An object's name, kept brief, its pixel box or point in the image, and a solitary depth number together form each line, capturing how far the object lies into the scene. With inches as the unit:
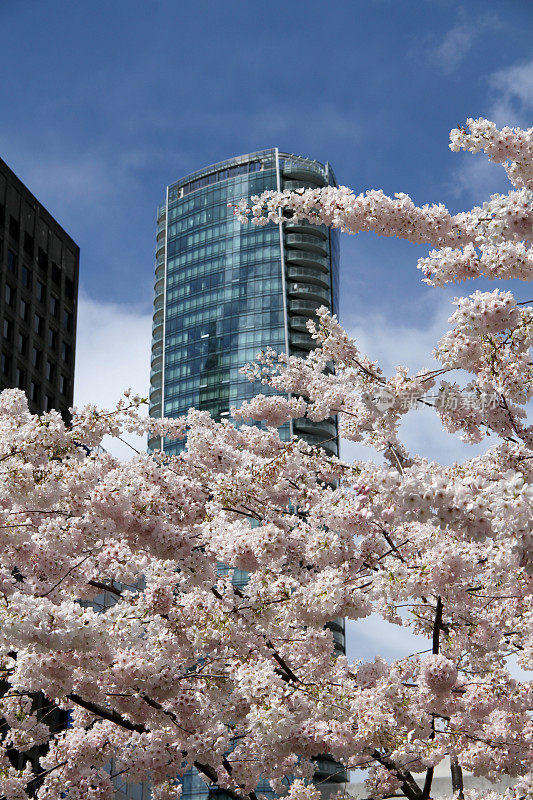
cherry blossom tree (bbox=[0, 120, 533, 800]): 362.3
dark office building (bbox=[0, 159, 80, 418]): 2861.7
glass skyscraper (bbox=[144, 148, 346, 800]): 5187.0
